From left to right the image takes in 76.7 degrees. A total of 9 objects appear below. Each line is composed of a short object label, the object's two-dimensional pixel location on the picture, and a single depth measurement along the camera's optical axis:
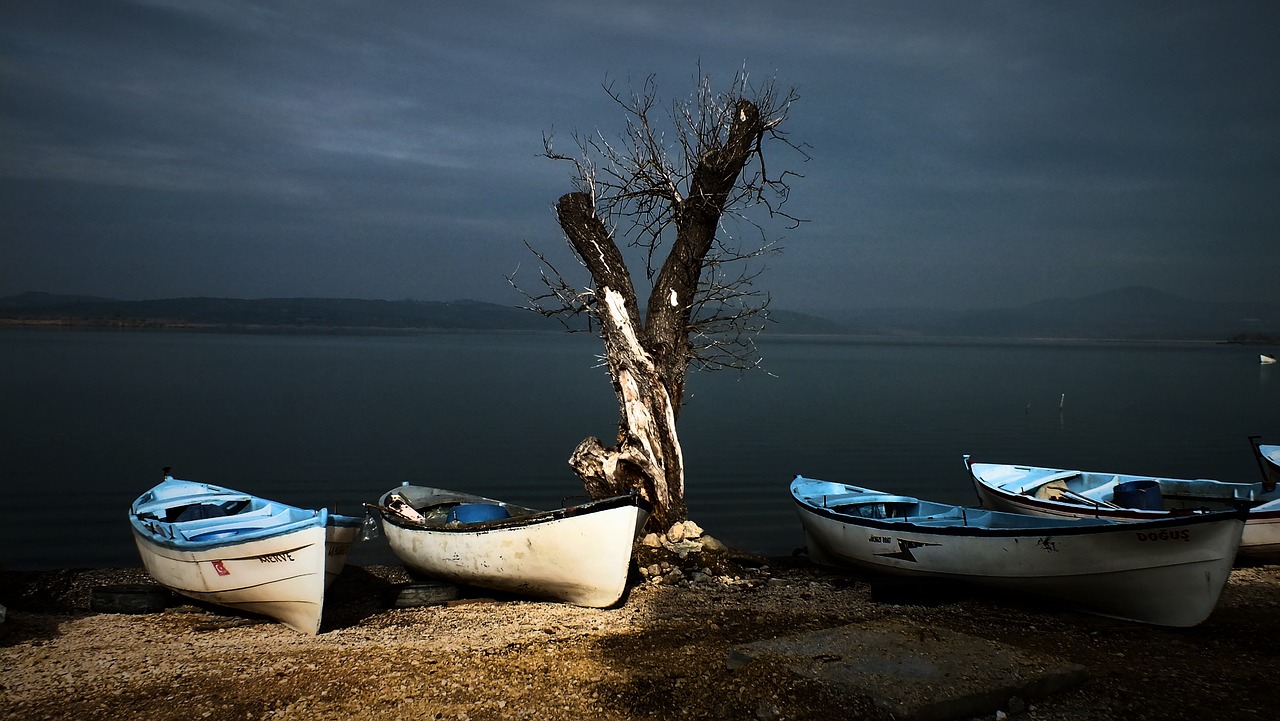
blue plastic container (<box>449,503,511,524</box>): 10.53
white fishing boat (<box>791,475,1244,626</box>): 7.80
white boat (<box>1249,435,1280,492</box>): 13.10
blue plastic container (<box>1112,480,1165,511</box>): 10.65
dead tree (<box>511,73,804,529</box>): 11.42
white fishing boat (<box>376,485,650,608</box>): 8.42
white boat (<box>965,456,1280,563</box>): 10.42
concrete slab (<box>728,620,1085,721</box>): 5.75
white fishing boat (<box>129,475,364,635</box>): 7.98
